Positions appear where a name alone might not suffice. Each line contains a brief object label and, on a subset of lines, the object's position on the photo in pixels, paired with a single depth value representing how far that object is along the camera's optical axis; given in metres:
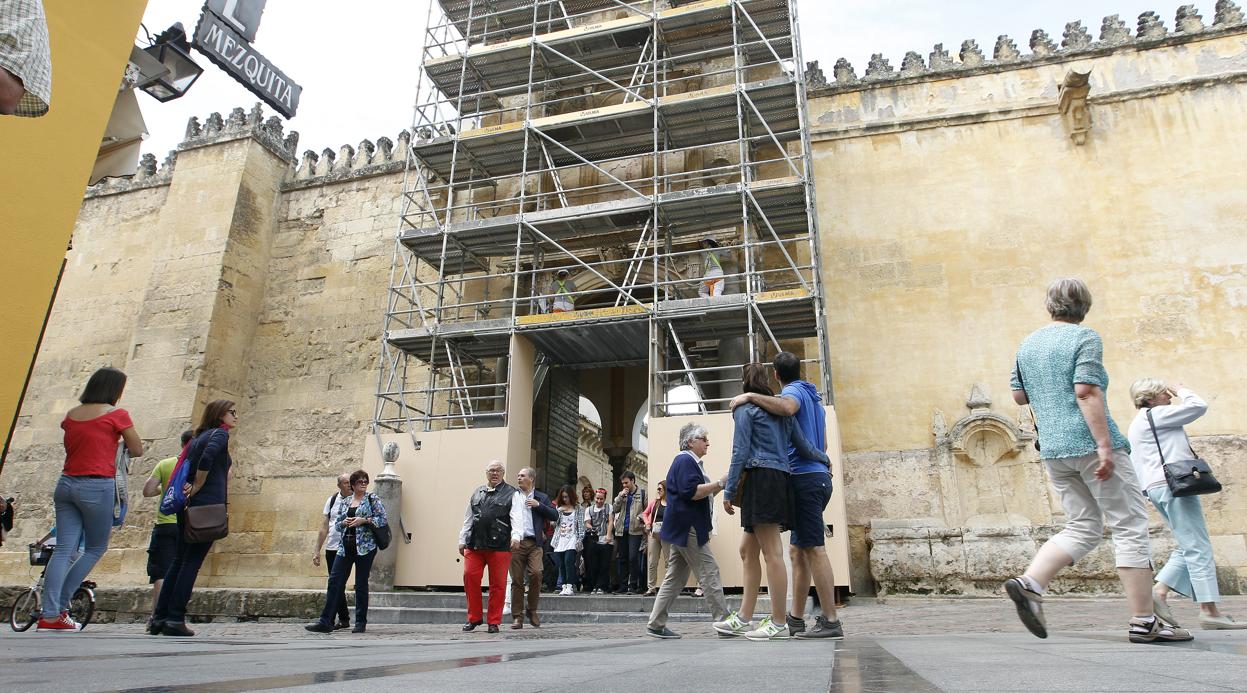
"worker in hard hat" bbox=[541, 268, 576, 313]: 11.64
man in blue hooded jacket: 3.97
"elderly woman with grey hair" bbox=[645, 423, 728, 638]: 4.70
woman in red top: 4.43
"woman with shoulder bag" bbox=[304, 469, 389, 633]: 6.06
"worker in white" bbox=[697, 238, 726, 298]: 10.75
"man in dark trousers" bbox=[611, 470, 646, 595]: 9.20
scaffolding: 11.01
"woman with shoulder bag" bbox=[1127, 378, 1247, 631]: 4.15
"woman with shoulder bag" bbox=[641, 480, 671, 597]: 8.47
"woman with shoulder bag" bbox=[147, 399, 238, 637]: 4.61
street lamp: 7.44
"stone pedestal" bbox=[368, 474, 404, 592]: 10.07
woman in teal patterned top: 3.03
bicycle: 5.38
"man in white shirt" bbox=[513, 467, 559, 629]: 6.50
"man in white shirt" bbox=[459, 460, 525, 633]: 6.04
